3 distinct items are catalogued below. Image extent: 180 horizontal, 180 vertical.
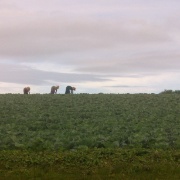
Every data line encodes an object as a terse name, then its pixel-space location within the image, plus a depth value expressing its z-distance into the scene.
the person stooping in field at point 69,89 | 65.43
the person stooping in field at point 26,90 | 67.88
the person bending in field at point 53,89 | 68.29
